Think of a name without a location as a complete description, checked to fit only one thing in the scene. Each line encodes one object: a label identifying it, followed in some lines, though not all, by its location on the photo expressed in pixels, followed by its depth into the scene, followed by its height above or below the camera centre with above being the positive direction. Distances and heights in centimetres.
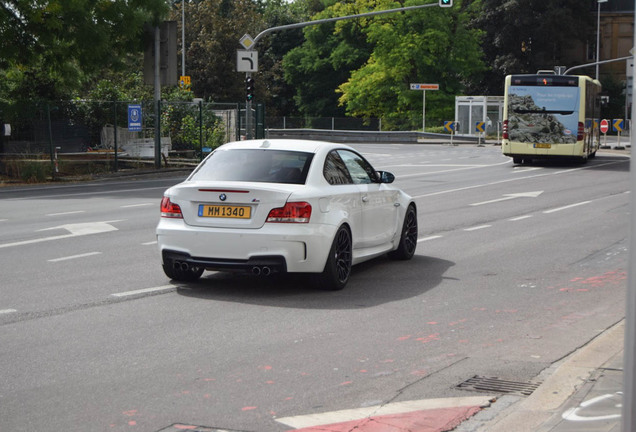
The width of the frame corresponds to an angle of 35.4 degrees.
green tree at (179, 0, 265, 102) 6906 +488
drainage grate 625 -168
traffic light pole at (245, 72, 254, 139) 3369 +9
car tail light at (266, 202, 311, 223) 938 -87
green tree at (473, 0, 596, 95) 7862 +693
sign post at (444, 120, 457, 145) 6269 -33
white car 935 -90
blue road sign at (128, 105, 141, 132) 3133 +9
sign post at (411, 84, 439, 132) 6725 +228
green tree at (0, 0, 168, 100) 2838 +241
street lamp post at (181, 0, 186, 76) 6087 +467
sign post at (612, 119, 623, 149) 5223 -23
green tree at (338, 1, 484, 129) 7262 +432
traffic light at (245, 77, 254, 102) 3384 +113
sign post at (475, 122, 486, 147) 6091 -44
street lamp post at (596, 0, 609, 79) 7937 +731
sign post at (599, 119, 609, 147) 5191 -27
